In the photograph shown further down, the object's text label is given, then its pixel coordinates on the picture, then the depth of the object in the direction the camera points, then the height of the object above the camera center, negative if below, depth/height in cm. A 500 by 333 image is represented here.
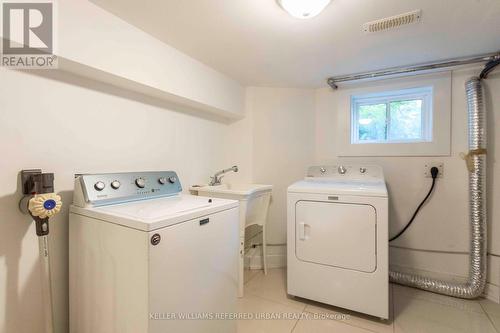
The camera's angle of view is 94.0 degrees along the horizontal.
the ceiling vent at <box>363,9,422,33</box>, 131 +84
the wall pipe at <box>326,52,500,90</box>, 181 +83
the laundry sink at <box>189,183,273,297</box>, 189 -32
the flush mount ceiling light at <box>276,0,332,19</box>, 116 +80
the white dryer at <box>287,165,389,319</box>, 160 -59
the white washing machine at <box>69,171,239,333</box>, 95 -44
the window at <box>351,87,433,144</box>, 226 +50
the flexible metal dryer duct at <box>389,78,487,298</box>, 185 -22
